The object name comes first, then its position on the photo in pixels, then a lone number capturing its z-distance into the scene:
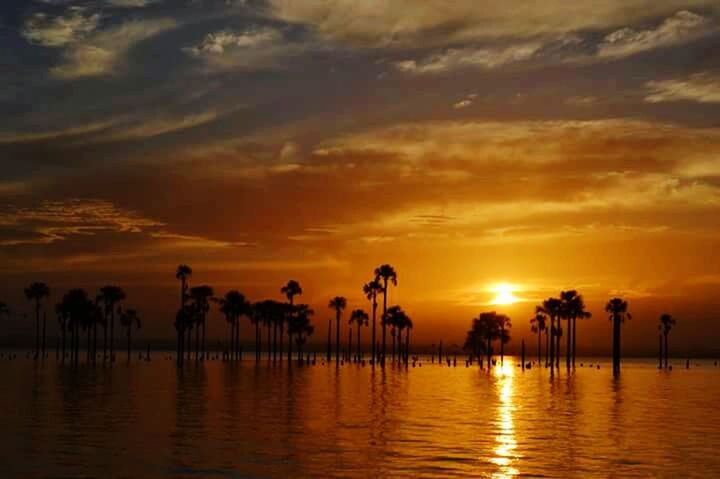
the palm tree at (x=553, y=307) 195.75
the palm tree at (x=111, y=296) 188.00
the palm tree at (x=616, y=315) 179.12
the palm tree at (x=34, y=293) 199.25
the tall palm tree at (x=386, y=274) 186.75
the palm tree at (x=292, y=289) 198.88
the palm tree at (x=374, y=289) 191.75
